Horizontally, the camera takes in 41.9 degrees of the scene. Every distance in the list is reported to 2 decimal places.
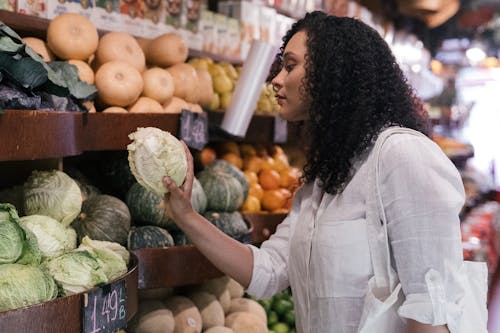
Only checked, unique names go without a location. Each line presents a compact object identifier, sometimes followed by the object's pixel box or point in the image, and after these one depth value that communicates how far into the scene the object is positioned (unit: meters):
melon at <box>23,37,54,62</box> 2.55
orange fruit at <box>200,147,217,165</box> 3.48
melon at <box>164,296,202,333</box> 2.64
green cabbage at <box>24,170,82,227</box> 2.12
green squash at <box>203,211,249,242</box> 2.75
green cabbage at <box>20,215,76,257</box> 1.90
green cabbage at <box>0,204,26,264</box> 1.66
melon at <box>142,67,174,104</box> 2.81
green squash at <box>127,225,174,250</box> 2.39
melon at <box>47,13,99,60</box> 2.56
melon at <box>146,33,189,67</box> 3.05
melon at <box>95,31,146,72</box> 2.74
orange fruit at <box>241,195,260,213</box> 3.51
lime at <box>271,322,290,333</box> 3.38
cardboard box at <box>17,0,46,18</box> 2.56
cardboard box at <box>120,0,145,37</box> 3.11
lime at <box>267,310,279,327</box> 3.43
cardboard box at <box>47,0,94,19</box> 2.71
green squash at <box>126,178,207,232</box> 2.53
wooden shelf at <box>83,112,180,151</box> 2.29
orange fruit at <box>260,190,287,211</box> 3.60
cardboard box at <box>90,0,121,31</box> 2.94
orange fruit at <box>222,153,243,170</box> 3.74
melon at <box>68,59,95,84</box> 2.58
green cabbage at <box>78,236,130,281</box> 1.89
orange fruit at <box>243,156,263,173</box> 3.82
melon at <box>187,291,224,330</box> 2.82
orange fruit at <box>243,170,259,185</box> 3.69
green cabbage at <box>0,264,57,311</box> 1.58
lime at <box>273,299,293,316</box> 3.50
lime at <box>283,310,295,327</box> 3.48
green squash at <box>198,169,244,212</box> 2.89
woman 1.66
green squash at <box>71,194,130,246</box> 2.31
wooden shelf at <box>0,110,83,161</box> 1.75
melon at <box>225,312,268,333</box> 2.88
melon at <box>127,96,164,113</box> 2.72
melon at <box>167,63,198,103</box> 3.03
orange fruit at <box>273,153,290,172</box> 3.98
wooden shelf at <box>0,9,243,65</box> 2.43
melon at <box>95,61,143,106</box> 2.61
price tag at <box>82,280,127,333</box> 1.65
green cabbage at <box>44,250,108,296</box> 1.75
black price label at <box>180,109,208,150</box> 2.64
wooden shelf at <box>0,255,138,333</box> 1.48
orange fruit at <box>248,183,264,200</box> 3.61
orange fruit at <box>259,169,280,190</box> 3.75
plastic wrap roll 3.26
